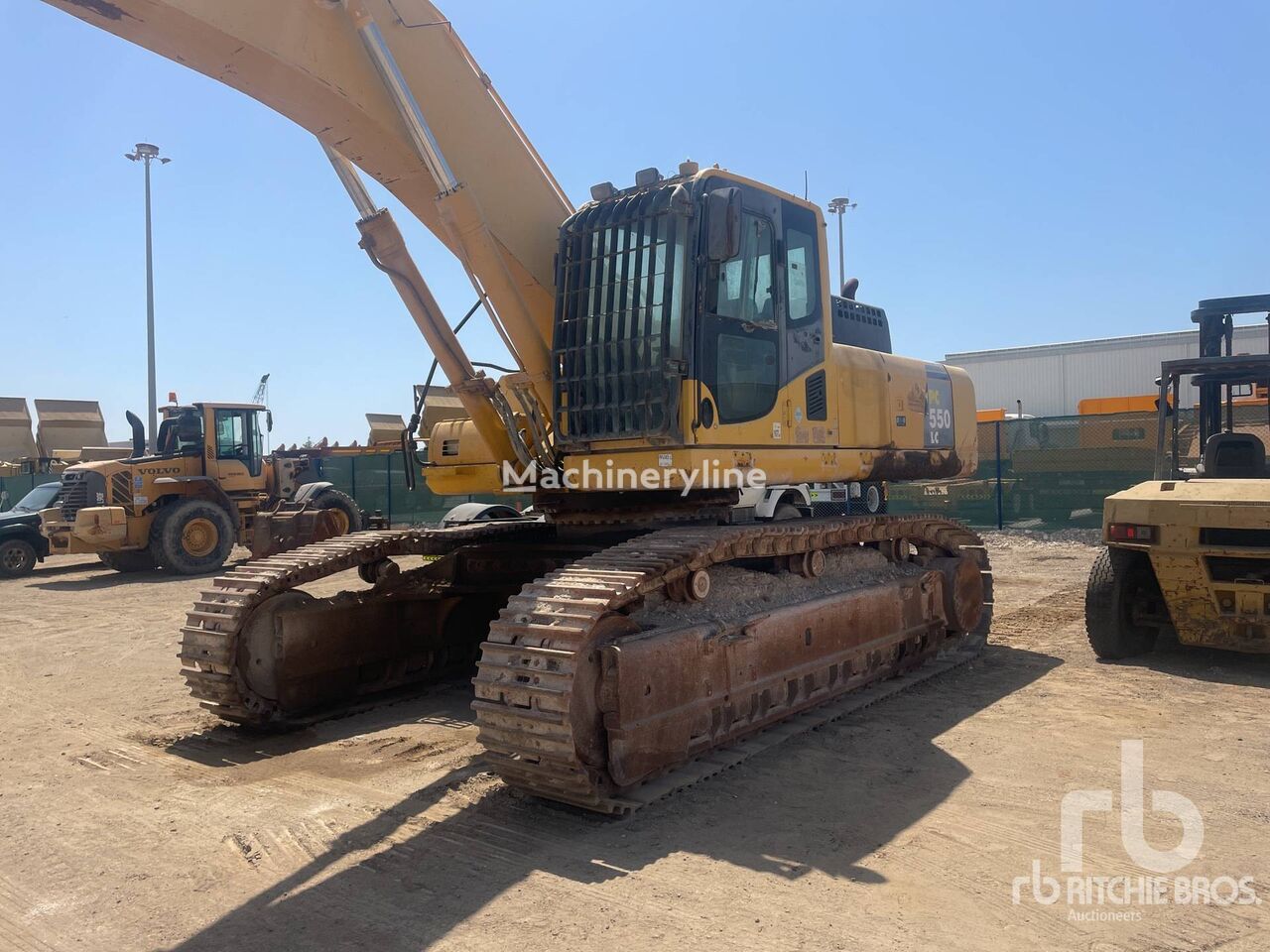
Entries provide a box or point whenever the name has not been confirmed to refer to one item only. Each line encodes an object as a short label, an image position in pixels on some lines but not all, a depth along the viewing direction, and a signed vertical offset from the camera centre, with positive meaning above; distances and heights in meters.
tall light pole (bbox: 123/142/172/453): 27.67 +5.06
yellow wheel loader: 16.22 -0.65
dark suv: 17.91 -1.33
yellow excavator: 4.80 +0.02
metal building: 41.44 +3.65
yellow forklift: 7.28 -0.69
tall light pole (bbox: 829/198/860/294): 28.58 +7.45
